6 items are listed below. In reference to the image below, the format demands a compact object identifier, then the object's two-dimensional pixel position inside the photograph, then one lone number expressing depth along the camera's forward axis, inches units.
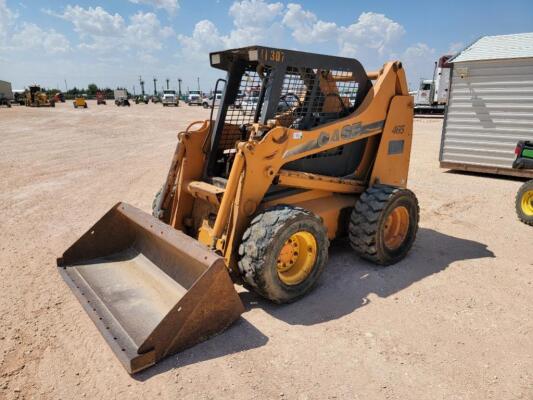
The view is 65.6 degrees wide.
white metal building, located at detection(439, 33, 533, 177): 358.0
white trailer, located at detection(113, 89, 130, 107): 1957.4
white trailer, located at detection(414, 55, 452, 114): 933.1
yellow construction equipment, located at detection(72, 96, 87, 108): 1640.0
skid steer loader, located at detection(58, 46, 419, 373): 129.3
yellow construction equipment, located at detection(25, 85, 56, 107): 1712.6
